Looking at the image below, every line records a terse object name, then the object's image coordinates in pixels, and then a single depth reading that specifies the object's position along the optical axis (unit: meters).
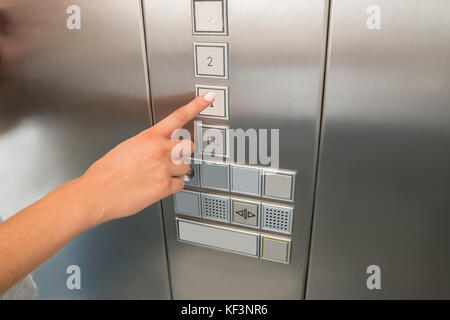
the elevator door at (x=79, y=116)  0.77
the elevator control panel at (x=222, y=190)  0.69
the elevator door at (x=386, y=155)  0.59
